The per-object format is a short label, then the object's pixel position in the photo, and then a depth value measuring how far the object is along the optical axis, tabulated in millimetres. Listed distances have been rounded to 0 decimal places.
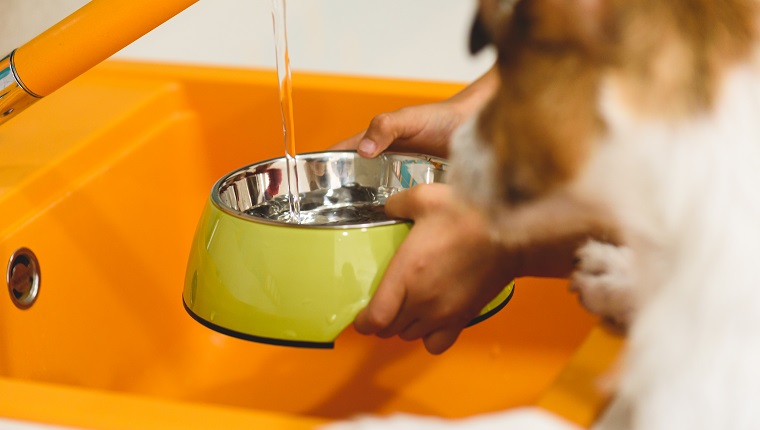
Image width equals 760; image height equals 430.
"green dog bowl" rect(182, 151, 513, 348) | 986
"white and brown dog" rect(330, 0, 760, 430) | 839
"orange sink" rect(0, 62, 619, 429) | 1112
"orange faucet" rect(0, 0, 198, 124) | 975
